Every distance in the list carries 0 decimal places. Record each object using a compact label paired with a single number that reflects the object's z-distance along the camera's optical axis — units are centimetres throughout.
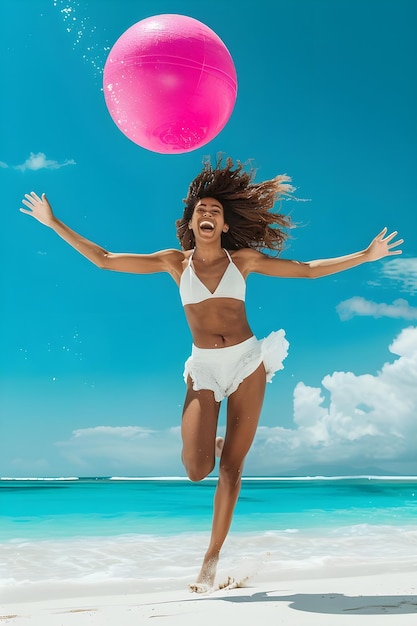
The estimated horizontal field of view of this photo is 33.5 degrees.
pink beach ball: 432
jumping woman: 463
